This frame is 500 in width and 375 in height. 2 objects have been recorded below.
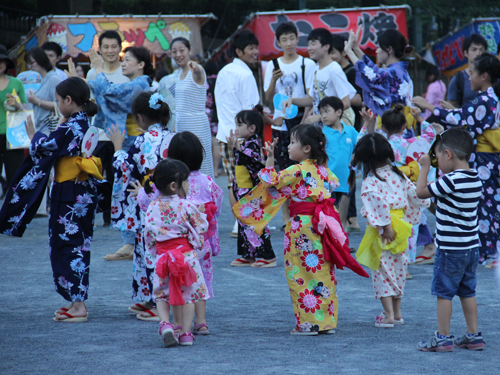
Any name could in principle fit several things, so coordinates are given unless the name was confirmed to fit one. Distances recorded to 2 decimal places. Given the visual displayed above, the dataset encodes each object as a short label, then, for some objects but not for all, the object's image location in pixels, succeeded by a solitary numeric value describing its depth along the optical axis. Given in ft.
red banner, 96.43
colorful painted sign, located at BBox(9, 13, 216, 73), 96.43
